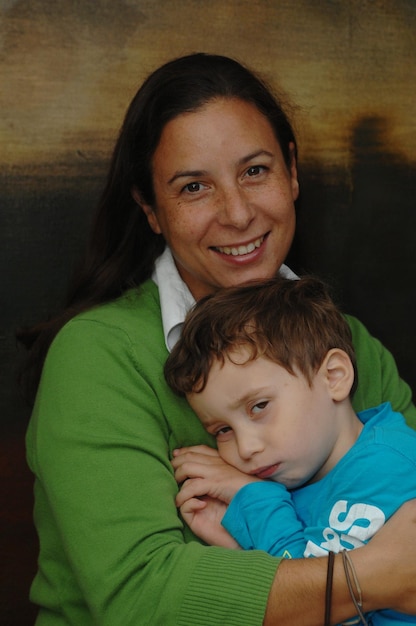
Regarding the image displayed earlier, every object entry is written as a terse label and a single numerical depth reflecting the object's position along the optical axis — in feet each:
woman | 4.97
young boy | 5.08
